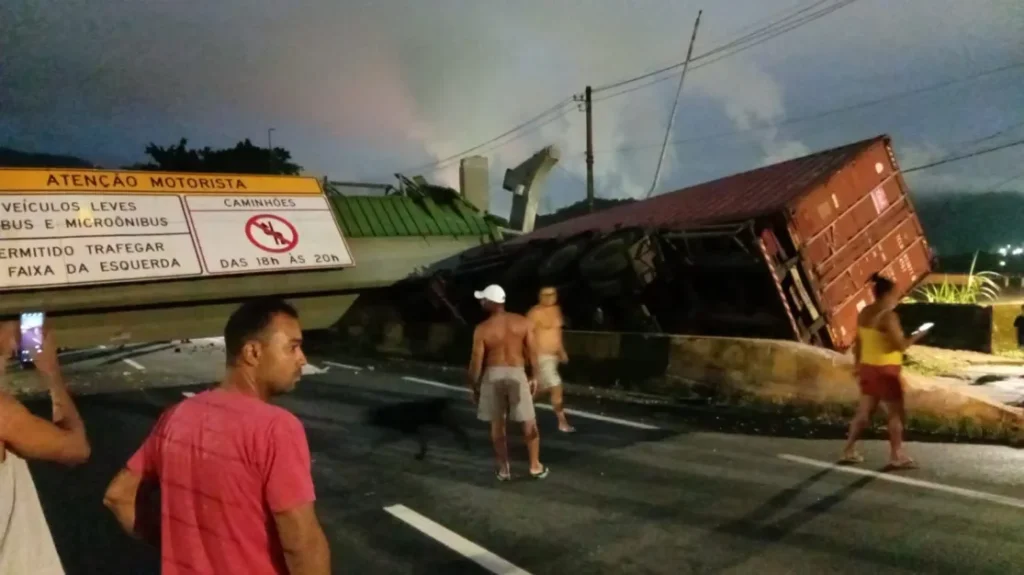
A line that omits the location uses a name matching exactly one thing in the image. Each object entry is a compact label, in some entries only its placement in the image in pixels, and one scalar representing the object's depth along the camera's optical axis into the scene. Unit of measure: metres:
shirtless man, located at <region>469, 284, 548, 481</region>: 6.25
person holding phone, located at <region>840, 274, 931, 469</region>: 6.09
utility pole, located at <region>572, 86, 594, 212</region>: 24.50
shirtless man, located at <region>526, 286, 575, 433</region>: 8.49
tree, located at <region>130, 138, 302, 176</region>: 35.62
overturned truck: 10.06
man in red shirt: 1.88
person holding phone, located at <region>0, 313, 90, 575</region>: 2.13
